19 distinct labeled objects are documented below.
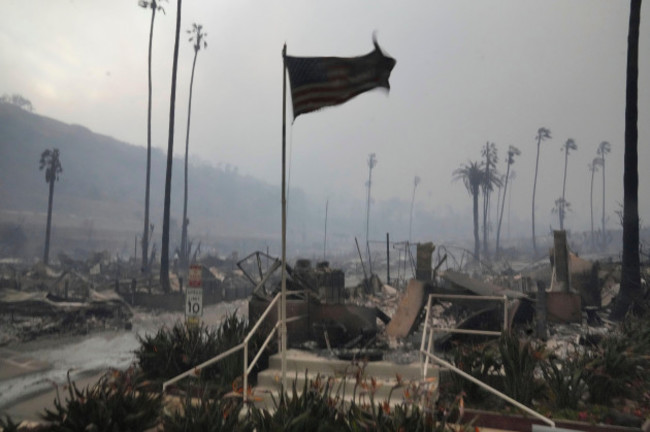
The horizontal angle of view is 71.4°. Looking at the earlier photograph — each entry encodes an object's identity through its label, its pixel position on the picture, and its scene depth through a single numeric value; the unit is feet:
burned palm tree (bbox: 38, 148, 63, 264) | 75.14
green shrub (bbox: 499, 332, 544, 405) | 21.07
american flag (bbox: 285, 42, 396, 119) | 20.58
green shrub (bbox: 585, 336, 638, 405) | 21.45
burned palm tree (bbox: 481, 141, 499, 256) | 148.18
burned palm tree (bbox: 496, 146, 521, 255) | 154.36
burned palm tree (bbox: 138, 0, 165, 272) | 68.95
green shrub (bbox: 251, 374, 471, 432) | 12.67
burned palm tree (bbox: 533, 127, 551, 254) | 137.52
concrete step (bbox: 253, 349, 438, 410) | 21.58
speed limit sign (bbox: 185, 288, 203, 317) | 25.54
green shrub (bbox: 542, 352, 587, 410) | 20.52
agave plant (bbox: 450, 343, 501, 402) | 22.03
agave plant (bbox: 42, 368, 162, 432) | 15.06
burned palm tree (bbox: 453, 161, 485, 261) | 157.69
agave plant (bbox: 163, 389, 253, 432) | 14.29
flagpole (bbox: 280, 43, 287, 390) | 17.71
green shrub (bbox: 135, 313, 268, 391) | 26.50
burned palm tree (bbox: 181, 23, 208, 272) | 97.55
